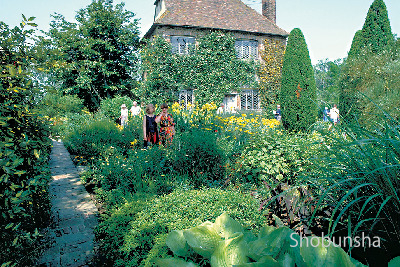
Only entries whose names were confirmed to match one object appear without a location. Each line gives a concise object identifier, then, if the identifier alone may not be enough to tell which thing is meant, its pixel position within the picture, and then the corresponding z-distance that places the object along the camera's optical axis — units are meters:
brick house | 17.92
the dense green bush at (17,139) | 2.17
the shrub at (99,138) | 7.34
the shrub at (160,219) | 2.20
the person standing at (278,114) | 18.58
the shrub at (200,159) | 4.84
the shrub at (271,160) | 4.57
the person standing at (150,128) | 6.60
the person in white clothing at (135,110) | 13.67
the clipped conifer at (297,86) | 14.57
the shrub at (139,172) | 4.14
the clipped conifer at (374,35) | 15.16
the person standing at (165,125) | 6.37
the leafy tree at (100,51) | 19.84
